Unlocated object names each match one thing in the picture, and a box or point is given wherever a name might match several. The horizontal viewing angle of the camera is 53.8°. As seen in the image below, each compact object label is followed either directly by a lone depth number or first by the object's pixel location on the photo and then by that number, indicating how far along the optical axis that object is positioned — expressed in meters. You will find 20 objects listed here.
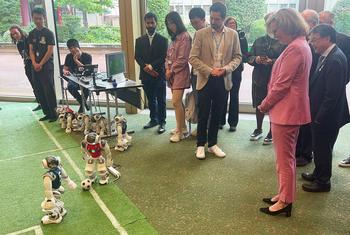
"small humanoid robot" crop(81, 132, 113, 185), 3.01
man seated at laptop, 4.94
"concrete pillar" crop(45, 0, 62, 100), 5.75
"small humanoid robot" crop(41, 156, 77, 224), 2.46
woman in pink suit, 2.11
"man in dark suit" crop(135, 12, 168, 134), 4.34
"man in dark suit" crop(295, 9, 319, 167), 3.26
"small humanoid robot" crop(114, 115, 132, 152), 3.88
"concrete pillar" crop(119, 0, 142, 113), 5.04
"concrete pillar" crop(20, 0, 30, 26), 5.92
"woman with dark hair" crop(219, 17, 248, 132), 4.13
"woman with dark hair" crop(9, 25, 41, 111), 5.20
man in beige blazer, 3.28
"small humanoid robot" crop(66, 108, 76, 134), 4.57
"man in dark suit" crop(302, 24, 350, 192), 2.53
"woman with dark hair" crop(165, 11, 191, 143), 3.86
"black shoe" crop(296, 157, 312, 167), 3.39
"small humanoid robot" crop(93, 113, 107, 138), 4.31
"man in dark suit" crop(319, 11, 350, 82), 3.15
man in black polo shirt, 4.76
